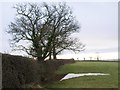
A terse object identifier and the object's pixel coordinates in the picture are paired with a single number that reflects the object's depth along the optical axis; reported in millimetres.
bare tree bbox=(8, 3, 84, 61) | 22910
